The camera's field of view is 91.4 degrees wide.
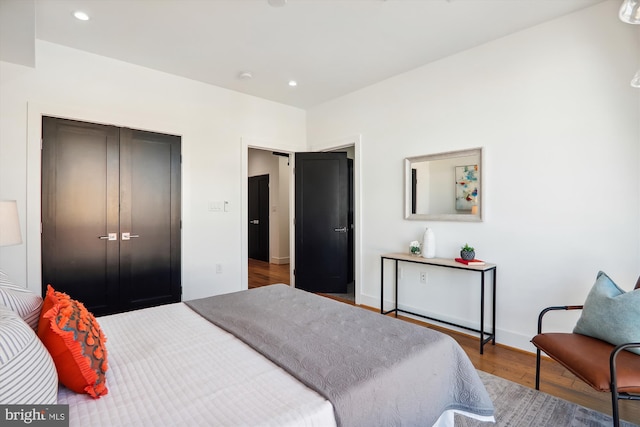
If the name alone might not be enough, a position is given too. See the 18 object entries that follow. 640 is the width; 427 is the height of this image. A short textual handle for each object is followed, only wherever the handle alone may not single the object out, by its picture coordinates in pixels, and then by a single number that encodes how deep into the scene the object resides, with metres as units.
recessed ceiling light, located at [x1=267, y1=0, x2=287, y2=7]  2.33
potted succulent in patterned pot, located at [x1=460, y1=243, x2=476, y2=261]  2.90
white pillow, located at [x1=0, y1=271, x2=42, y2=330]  1.20
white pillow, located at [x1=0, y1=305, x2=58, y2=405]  0.77
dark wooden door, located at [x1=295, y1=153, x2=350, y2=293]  4.50
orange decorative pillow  1.05
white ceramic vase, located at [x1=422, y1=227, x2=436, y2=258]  3.23
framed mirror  3.07
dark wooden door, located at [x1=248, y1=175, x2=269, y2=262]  7.37
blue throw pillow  1.67
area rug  1.77
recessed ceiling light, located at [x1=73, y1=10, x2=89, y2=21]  2.47
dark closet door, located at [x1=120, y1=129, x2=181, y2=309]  3.36
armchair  1.50
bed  1.00
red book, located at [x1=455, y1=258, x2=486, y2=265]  2.82
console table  2.69
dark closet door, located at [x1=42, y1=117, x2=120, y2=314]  2.93
